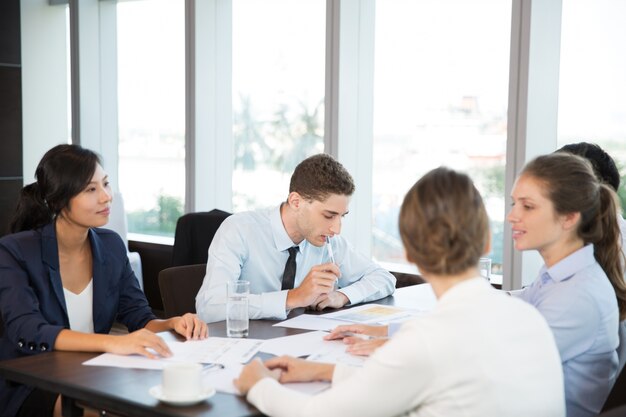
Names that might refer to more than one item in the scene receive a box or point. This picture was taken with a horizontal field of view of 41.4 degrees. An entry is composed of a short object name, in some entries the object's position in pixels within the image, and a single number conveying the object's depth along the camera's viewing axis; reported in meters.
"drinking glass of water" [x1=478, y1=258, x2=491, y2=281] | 2.87
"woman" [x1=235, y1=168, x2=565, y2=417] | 1.49
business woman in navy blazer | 2.45
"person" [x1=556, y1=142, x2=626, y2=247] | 3.05
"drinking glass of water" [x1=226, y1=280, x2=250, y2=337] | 2.38
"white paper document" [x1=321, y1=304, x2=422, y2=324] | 2.64
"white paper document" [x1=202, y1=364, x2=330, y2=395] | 1.87
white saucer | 1.75
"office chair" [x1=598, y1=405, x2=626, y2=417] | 1.69
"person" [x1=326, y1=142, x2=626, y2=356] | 2.22
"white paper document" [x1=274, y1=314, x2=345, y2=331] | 2.51
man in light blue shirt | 2.74
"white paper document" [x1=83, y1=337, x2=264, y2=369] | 2.07
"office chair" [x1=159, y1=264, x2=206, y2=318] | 2.98
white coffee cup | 1.76
